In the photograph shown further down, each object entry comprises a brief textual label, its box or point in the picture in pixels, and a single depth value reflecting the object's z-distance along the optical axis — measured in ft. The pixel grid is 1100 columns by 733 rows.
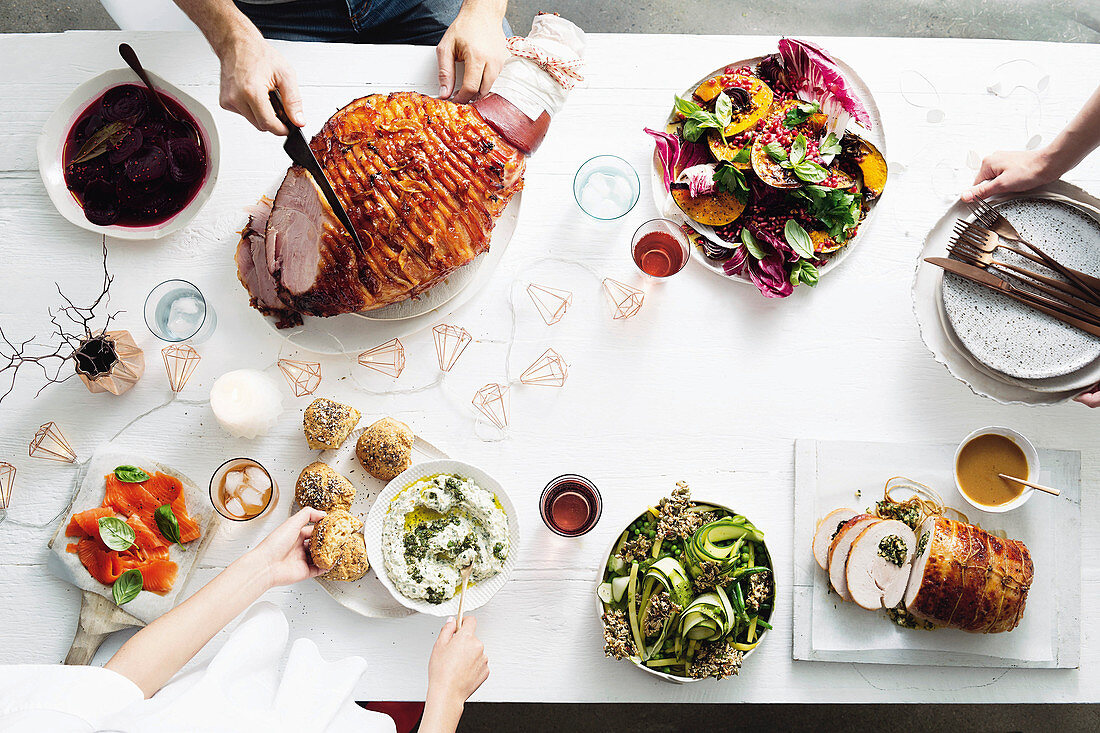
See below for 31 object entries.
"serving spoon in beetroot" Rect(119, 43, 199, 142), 5.83
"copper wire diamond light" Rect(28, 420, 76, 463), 6.26
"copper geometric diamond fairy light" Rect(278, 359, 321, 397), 6.39
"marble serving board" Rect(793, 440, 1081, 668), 6.19
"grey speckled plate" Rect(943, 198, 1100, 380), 6.00
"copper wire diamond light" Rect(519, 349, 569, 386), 6.42
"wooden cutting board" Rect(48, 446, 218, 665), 5.95
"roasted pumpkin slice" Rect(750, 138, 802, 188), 6.10
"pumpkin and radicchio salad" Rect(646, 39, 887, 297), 6.17
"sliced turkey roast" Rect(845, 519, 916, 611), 6.05
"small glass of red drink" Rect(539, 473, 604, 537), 6.11
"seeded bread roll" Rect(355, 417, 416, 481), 6.07
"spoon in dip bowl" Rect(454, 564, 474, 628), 5.77
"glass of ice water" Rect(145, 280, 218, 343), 6.29
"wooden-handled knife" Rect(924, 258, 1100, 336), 5.96
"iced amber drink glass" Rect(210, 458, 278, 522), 6.11
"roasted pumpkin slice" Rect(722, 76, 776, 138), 6.32
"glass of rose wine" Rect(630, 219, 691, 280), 6.33
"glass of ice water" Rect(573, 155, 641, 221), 6.57
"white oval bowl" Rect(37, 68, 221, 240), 6.24
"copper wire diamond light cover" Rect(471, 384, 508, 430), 6.40
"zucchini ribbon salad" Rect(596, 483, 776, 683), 5.82
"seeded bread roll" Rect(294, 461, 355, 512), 6.07
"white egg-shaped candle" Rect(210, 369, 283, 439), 6.08
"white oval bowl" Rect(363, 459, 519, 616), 5.88
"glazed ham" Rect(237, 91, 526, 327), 5.72
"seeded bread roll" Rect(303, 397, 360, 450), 6.09
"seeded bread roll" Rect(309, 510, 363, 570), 5.79
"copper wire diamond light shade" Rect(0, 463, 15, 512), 6.23
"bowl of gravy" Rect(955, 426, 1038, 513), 6.22
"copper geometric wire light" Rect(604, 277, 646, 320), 6.51
